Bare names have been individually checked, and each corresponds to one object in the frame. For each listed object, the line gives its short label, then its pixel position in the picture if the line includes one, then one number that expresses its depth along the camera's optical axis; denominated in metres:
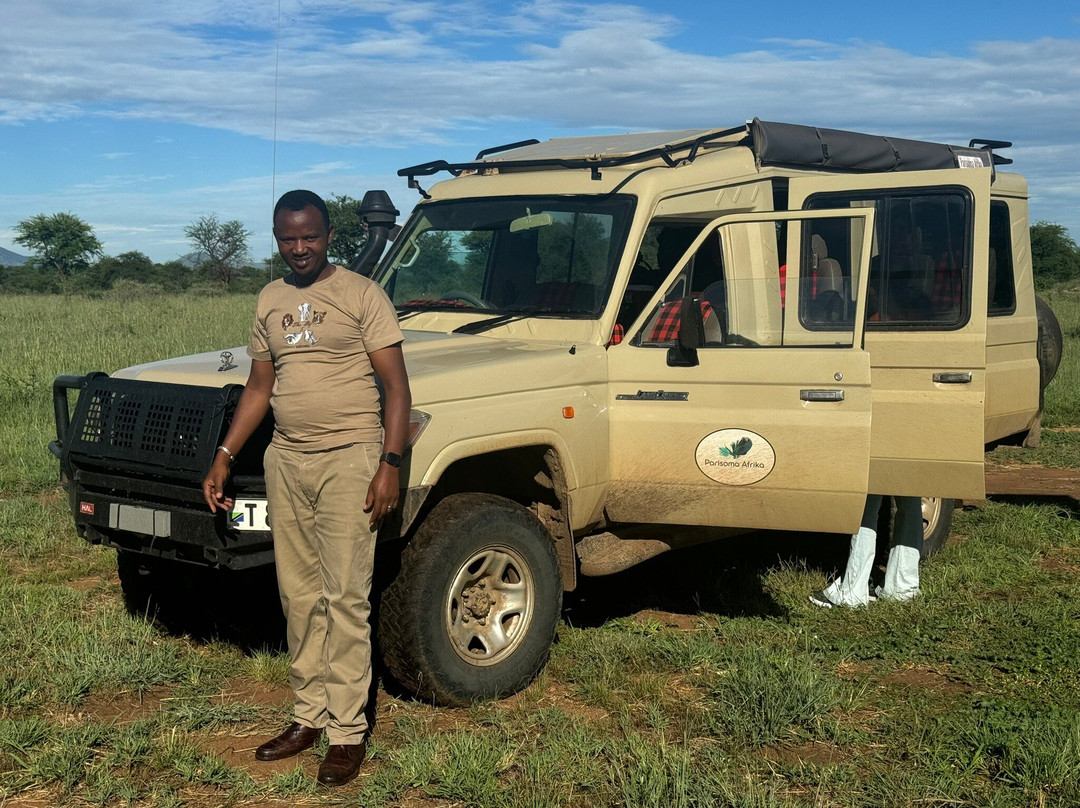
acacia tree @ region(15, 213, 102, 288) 59.47
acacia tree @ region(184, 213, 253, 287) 51.94
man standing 3.73
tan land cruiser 4.32
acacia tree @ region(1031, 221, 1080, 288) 35.16
